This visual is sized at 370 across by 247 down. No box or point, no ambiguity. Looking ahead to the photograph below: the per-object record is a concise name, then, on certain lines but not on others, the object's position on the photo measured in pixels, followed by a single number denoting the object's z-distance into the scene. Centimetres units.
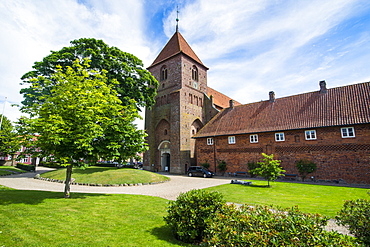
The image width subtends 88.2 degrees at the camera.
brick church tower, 3130
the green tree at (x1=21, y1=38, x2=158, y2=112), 2230
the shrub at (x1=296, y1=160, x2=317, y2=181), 1978
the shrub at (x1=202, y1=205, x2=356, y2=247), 285
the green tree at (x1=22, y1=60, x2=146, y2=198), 834
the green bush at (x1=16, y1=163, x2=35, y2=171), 3122
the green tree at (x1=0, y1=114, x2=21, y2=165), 876
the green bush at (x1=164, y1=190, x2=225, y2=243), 501
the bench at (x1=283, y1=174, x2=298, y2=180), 2065
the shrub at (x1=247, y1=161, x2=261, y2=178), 2312
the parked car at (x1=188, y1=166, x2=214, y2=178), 2488
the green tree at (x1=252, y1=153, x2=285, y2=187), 1520
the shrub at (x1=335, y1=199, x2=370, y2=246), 388
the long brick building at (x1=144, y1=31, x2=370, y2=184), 1867
